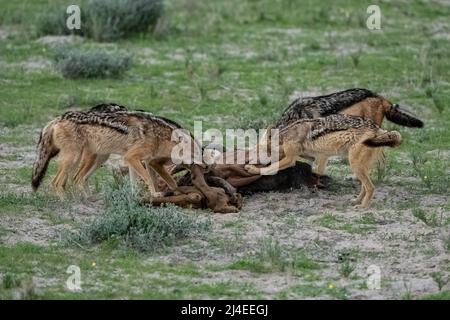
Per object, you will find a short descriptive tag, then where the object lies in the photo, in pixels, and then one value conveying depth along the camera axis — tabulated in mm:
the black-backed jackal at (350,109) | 13188
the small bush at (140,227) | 10438
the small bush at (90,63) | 17969
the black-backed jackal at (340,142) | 11828
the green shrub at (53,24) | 20891
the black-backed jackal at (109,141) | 11914
